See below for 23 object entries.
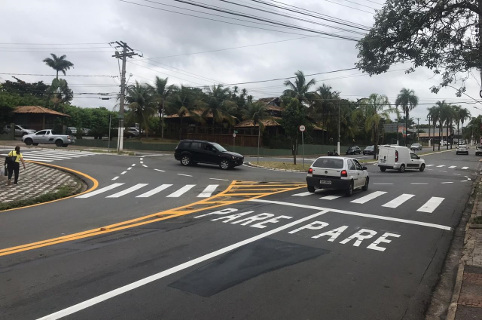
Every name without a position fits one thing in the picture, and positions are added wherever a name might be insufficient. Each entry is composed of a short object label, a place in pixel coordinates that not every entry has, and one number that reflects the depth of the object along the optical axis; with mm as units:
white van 27469
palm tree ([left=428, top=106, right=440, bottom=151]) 84250
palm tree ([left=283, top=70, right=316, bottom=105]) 53656
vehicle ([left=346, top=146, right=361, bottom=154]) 56566
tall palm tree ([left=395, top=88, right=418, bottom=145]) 74875
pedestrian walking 15523
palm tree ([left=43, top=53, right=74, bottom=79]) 69375
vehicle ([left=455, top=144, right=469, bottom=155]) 59062
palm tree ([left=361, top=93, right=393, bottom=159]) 48750
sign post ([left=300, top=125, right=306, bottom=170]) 26250
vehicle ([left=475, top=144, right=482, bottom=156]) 57656
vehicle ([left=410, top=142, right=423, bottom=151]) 74050
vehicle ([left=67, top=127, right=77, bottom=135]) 52428
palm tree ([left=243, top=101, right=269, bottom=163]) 48109
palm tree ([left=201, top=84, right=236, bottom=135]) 48281
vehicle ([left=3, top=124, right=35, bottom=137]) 45906
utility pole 34781
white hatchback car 13930
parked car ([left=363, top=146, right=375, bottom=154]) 56112
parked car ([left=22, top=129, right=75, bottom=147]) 37406
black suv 24094
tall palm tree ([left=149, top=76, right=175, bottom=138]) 49500
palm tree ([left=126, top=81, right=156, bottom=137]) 47375
